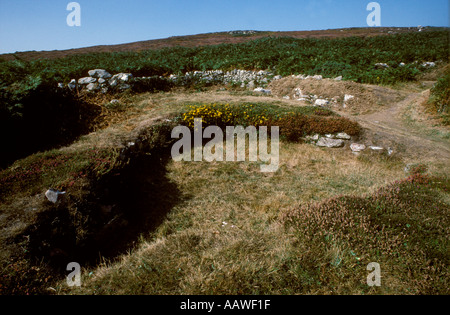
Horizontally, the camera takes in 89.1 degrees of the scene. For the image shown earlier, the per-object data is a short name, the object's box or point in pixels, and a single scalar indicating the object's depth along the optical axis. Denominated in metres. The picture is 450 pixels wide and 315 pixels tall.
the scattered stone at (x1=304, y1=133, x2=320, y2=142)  8.54
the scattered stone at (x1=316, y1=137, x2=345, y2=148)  8.23
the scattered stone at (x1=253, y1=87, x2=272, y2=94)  14.91
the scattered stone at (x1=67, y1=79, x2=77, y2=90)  10.01
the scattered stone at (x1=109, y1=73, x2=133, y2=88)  11.98
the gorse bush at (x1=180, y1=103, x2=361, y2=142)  8.58
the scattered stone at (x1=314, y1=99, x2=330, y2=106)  12.80
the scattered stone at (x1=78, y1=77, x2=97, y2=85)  11.48
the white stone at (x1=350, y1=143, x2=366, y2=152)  7.92
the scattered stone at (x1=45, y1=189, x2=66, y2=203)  3.84
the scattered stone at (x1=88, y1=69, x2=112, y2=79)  12.34
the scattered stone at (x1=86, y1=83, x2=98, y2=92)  10.93
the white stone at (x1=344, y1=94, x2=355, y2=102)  12.88
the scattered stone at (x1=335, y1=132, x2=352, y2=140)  8.27
